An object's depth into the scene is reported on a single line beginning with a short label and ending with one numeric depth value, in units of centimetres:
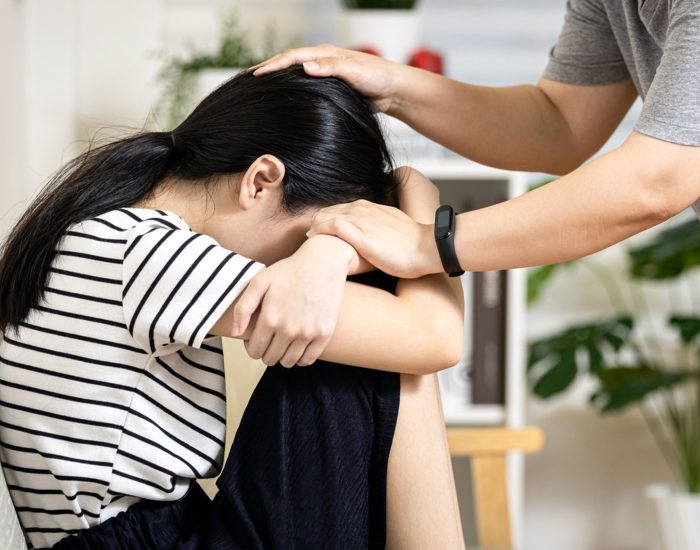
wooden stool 243
